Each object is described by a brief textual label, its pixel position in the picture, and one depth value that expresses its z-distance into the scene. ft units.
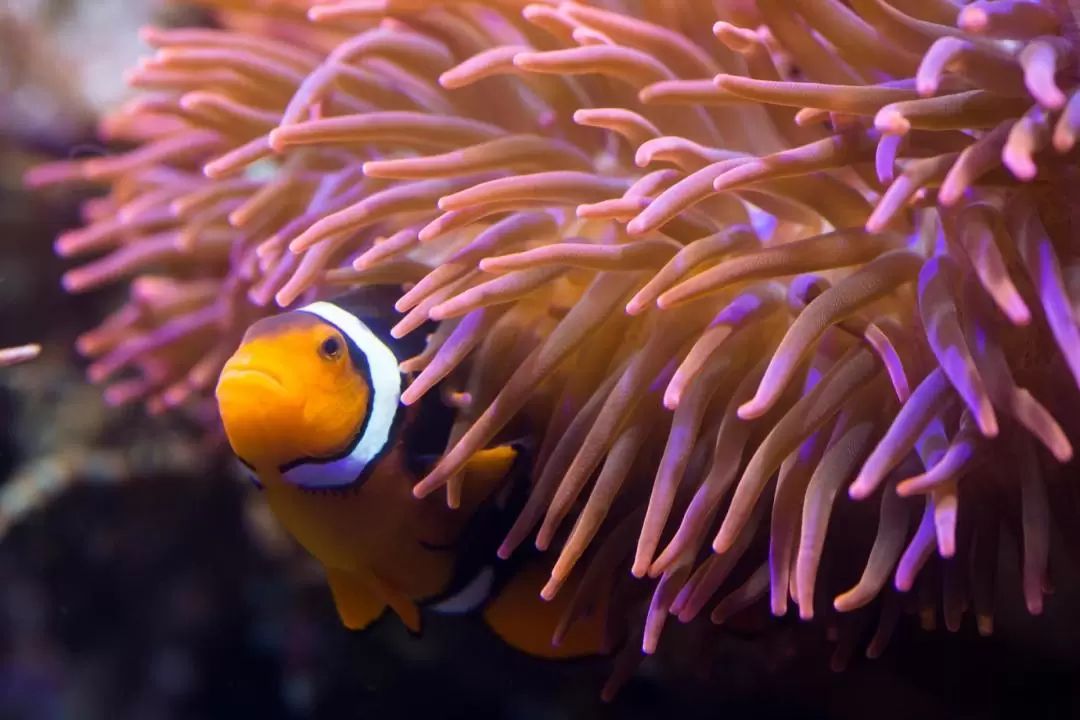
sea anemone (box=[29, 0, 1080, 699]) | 1.04
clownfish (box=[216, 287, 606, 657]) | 1.08
